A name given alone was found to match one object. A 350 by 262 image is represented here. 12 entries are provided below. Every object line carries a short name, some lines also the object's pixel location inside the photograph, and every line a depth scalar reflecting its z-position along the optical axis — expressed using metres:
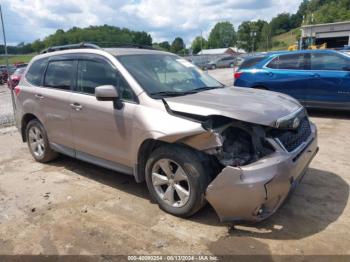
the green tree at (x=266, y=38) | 101.25
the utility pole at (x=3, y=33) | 9.30
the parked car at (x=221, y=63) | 47.55
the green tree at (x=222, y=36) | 133.38
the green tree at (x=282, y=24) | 138.38
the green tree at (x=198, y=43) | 125.46
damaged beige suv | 3.33
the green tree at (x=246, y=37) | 101.00
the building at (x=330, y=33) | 44.69
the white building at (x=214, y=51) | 90.75
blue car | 8.22
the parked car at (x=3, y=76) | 31.14
